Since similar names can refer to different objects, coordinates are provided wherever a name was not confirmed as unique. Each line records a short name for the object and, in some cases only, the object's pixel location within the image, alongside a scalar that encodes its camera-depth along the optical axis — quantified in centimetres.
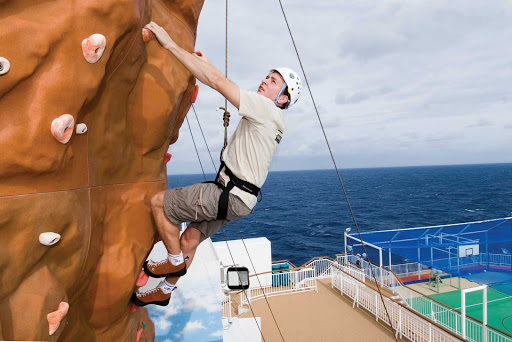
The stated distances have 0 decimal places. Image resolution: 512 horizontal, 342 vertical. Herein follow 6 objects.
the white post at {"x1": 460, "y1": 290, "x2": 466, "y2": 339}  872
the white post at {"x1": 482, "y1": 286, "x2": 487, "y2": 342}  846
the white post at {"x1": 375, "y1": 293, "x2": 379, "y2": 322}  1172
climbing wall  224
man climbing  302
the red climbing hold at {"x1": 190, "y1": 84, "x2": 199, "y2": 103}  460
